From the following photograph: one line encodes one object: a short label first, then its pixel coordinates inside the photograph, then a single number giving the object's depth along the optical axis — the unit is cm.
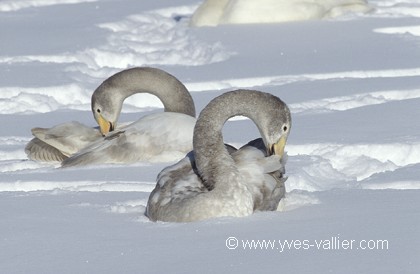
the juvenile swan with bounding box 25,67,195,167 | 1410
